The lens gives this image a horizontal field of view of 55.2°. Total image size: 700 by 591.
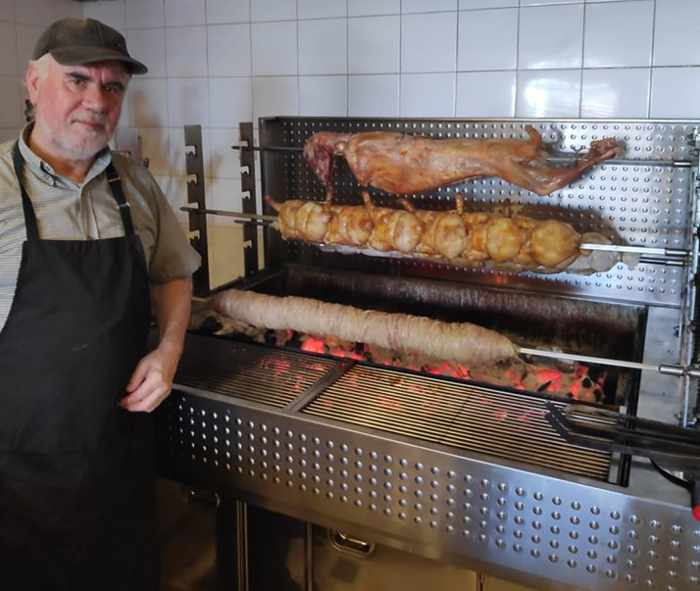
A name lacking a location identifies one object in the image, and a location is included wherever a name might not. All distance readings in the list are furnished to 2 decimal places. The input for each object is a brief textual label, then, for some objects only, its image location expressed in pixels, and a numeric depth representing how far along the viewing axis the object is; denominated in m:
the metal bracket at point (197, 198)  2.04
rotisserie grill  1.27
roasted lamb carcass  1.82
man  1.31
